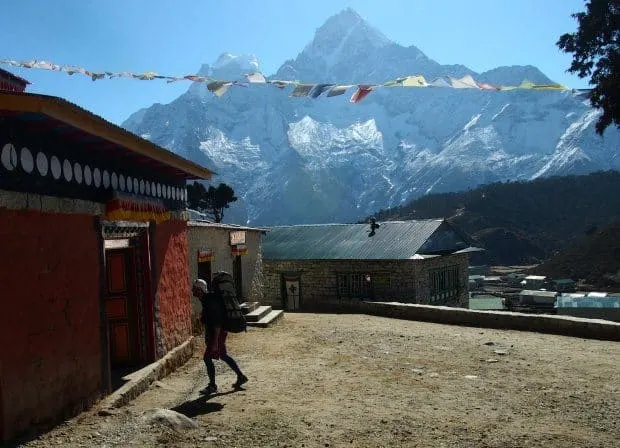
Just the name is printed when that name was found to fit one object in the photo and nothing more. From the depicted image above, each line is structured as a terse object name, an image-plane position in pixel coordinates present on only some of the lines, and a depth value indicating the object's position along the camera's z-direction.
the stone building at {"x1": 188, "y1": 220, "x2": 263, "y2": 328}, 12.05
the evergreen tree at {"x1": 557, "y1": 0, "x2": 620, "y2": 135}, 14.39
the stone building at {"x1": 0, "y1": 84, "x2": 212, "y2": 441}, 4.61
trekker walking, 6.61
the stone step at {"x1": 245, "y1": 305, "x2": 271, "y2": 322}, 13.00
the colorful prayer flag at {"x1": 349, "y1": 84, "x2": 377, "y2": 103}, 11.67
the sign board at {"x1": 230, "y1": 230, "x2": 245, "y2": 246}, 14.98
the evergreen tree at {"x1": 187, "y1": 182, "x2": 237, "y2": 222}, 46.41
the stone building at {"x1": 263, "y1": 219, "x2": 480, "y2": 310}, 21.72
